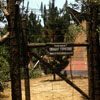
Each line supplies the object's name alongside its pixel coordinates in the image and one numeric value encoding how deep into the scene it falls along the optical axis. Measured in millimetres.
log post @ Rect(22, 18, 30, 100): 8111
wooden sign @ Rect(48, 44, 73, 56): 8570
